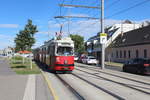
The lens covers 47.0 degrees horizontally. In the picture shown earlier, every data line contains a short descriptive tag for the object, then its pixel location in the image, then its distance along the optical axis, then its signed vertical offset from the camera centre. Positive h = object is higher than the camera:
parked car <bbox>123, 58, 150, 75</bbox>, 15.79 -1.07
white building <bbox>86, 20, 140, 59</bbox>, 44.88 +4.69
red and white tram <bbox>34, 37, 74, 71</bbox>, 15.26 +0.00
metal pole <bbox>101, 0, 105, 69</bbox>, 20.88 +4.52
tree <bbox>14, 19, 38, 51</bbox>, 21.45 +2.64
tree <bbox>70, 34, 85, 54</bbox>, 63.30 +4.77
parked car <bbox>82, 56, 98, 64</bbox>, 31.28 -0.94
